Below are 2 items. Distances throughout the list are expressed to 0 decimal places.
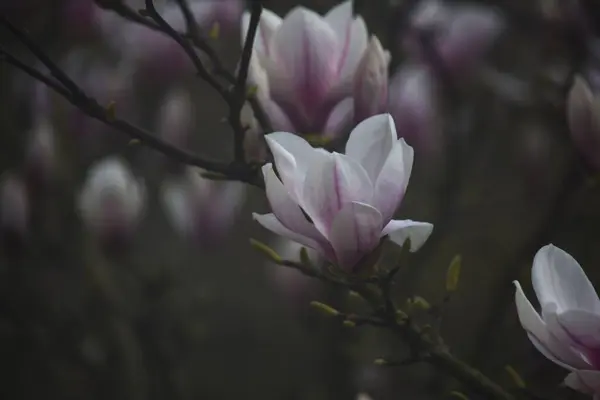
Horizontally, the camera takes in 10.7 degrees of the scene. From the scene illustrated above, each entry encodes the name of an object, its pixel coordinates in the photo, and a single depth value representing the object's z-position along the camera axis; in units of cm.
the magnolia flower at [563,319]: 181
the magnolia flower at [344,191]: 182
